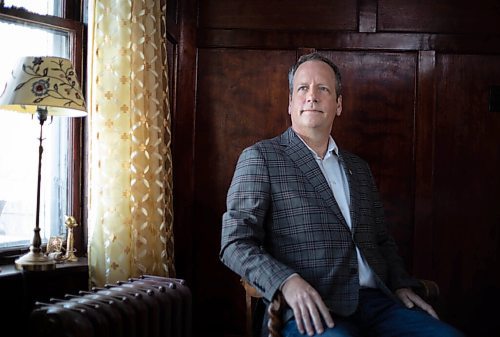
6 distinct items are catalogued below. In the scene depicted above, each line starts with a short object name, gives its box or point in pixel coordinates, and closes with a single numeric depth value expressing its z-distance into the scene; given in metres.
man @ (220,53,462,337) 1.69
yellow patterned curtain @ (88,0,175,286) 2.24
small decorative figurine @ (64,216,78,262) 2.22
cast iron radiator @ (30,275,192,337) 1.67
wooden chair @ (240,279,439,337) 1.93
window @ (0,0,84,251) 2.20
